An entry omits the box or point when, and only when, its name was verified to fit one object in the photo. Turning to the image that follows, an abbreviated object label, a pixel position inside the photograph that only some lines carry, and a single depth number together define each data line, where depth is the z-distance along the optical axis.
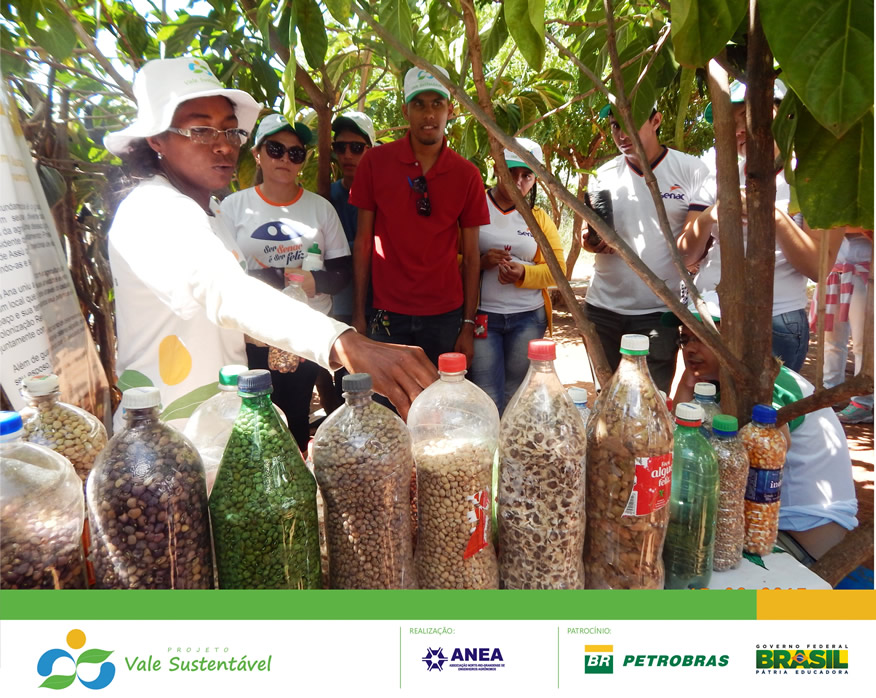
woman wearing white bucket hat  1.00
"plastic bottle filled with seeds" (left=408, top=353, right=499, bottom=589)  0.94
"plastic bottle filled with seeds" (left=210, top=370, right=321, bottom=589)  0.83
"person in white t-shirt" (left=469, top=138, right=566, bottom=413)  2.96
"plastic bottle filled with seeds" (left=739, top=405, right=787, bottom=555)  1.18
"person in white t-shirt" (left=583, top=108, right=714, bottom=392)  2.74
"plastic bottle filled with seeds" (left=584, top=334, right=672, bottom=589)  0.96
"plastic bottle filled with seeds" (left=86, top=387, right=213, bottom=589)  0.78
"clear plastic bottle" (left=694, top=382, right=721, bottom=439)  1.25
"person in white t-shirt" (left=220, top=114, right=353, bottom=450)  2.39
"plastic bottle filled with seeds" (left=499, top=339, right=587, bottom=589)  0.93
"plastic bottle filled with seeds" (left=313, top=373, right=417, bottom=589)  0.89
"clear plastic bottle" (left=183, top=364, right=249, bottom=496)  1.08
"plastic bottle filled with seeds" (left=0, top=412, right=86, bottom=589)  0.75
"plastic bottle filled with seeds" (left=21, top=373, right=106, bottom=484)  0.95
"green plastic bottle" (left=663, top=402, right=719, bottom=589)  1.07
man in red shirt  2.61
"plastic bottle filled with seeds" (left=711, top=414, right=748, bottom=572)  1.14
